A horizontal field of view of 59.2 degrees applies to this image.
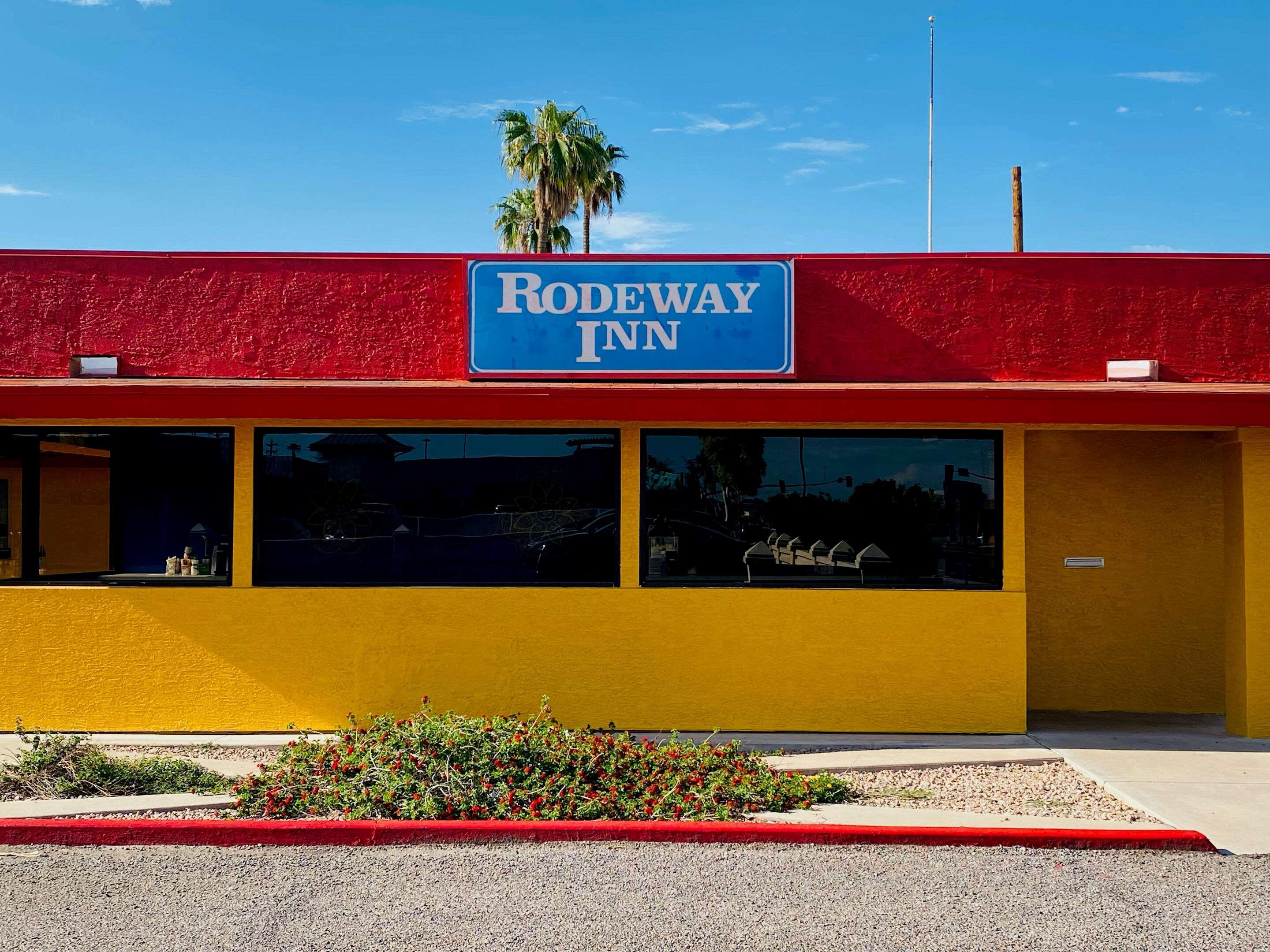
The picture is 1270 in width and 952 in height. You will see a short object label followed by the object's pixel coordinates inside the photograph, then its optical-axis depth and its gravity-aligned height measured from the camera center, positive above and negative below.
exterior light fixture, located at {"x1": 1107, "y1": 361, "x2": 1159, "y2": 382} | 9.75 +1.25
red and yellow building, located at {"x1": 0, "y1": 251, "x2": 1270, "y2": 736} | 9.47 +0.15
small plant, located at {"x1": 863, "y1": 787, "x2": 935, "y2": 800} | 7.64 -1.95
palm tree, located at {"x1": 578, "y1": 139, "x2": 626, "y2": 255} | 34.38 +10.11
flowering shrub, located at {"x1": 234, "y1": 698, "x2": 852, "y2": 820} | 7.01 -1.80
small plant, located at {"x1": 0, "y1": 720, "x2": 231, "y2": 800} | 7.57 -1.86
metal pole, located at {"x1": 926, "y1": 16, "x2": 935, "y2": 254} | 19.05 +5.66
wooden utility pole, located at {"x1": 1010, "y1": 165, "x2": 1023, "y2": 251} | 25.33 +7.14
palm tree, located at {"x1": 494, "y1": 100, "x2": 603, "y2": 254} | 33.53 +10.72
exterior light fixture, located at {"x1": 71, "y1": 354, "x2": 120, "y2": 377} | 9.91 +1.26
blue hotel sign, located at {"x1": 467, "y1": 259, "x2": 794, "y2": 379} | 9.88 +1.70
